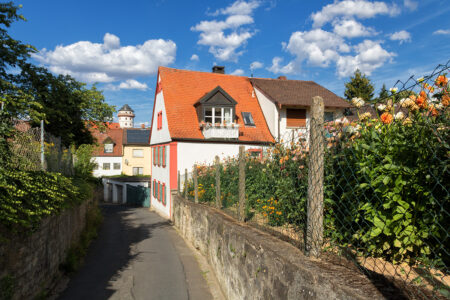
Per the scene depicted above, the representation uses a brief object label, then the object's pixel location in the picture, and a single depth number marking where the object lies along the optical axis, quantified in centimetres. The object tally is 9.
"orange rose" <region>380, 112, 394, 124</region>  282
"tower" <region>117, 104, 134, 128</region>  10619
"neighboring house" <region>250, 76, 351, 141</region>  2309
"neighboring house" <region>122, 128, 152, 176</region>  4888
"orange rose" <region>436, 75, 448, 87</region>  229
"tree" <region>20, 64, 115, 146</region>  1806
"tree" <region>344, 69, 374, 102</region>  3616
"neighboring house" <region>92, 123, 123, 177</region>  5091
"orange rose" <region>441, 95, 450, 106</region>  225
